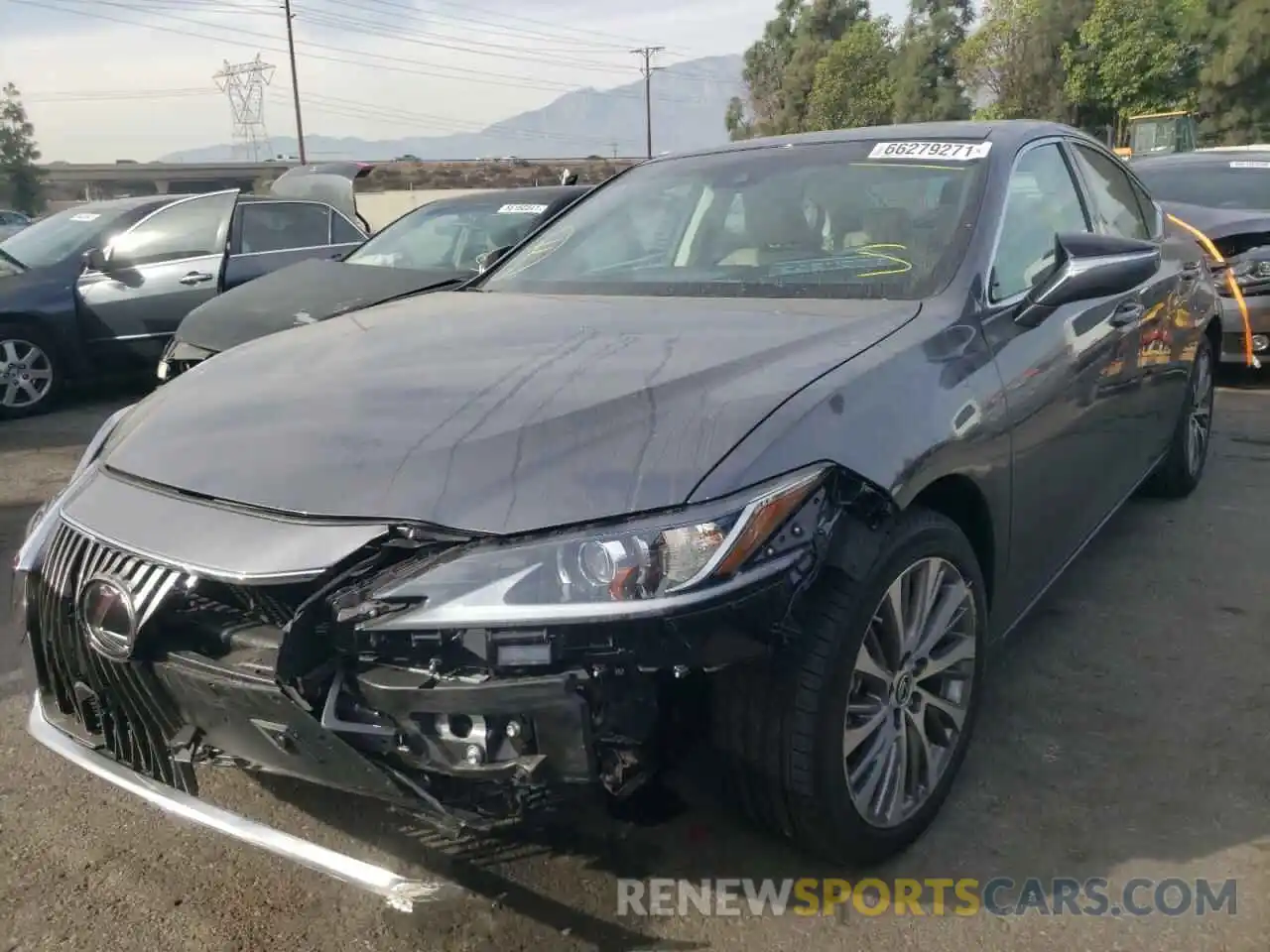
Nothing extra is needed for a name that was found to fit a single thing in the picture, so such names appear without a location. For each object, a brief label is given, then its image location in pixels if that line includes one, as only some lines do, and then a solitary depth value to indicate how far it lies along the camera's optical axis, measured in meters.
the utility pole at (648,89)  67.81
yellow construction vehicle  26.33
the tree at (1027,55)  45.69
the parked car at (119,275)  7.53
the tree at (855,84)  61.00
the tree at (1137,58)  42.75
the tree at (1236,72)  41.78
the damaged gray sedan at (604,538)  1.87
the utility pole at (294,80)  48.81
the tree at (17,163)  63.41
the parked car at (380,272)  5.95
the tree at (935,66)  57.66
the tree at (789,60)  68.00
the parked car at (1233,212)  7.03
